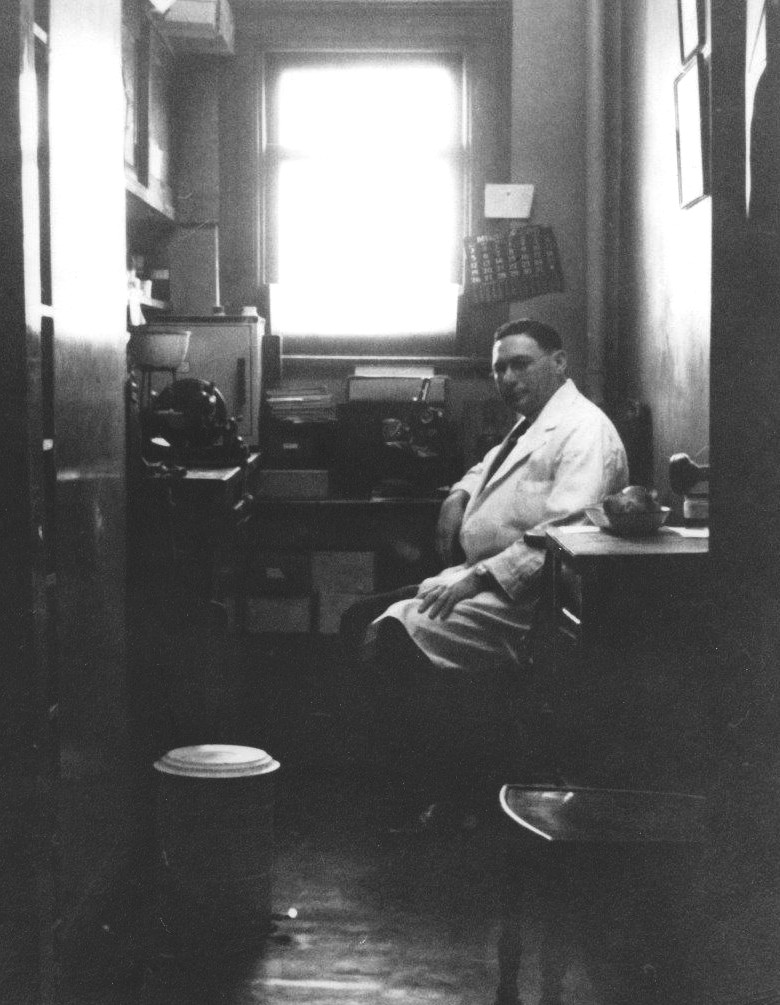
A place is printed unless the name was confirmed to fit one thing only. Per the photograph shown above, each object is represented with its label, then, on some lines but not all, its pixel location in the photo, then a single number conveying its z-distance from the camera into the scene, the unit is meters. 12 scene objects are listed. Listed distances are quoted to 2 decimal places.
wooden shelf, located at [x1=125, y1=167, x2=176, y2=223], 4.88
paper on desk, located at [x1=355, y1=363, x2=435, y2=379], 5.83
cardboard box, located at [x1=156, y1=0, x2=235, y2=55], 5.34
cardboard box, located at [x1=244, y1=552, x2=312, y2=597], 5.41
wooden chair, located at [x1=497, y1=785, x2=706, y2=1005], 1.95
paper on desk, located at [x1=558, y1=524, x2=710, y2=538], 2.86
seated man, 3.53
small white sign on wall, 5.67
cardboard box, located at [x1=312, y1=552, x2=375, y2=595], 5.40
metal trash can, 2.70
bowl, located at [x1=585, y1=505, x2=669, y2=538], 2.84
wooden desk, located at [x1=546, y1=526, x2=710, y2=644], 2.57
